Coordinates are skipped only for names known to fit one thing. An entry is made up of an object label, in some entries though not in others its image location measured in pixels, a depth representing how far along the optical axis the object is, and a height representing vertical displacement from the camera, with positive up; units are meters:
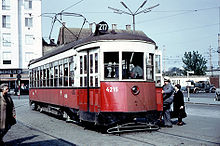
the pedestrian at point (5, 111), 8.02 -0.67
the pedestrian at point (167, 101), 12.33 -0.71
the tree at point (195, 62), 71.94 +4.10
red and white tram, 10.35 +0.09
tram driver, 10.73 +0.32
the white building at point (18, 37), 52.19 +7.28
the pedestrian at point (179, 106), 12.54 -0.91
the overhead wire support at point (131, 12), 25.11 +5.50
